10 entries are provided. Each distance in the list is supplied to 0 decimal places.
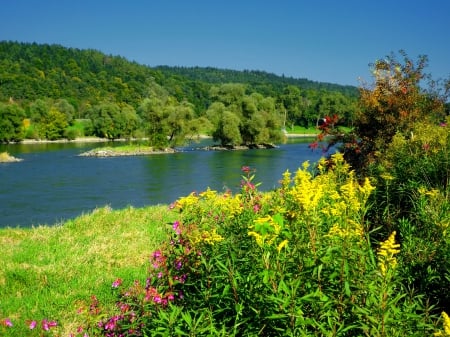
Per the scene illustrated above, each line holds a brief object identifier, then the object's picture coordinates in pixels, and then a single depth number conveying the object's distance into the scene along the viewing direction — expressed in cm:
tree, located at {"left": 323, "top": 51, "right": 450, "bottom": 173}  1221
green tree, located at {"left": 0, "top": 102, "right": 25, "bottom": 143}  7312
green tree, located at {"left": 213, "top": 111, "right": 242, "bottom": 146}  6688
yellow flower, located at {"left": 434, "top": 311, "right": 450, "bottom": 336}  212
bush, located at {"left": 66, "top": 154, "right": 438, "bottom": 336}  254
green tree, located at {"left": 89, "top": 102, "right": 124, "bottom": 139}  8594
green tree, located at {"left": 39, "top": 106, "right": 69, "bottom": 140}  8231
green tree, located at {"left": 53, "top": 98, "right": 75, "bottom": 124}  9160
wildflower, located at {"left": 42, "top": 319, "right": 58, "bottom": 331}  426
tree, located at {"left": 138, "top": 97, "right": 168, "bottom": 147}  6125
